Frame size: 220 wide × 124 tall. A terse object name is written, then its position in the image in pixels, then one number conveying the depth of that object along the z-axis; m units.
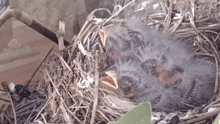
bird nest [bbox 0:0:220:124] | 0.63
